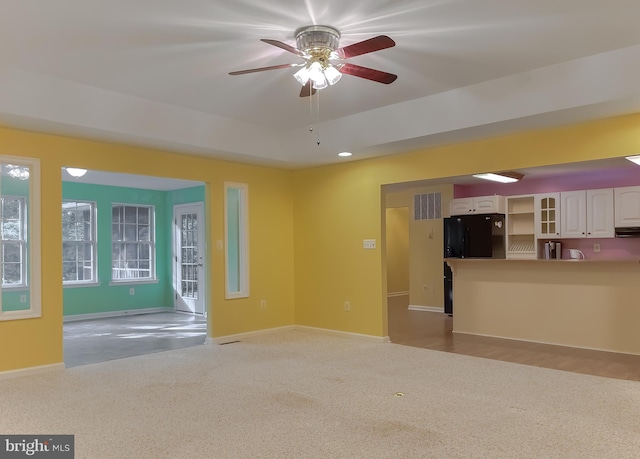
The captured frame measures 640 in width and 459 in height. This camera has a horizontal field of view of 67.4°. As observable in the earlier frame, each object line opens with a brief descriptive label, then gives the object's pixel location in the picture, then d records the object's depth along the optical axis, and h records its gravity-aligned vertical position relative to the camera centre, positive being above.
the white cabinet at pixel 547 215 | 6.71 +0.24
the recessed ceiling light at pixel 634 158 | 4.33 +0.68
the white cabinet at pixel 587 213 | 6.34 +0.24
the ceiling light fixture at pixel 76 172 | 6.23 +0.88
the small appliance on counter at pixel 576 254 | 6.75 -0.32
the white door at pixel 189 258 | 8.83 -0.39
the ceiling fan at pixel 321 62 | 3.23 +1.17
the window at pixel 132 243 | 9.10 -0.09
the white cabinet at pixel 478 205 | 7.22 +0.43
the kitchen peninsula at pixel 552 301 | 5.34 -0.85
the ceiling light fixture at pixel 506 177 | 6.68 +0.79
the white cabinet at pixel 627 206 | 6.07 +0.31
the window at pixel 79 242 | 8.49 -0.05
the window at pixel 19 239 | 4.60 +0.01
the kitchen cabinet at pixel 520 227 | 7.16 +0.08
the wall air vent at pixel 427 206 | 8.84 +0.51
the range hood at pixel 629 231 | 6.11 -0.01
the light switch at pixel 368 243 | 6.19 -0.12
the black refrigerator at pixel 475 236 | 7.27 -0.05
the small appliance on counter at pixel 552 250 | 6.80 -0.26
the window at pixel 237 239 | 6.49 -0.04
